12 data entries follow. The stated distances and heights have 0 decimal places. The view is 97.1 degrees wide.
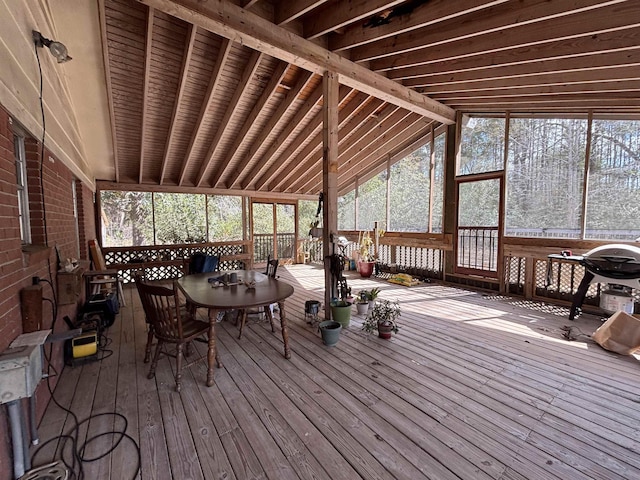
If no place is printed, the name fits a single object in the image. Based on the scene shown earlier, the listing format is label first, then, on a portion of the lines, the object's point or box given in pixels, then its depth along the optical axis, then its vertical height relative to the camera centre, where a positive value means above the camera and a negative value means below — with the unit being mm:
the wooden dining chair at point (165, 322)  2336 -862
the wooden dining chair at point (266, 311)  3477 -1163
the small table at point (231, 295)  2446 -704
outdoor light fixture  2121 +1332
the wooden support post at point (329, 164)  3730 +770
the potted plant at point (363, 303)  4281 -1244
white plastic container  3555 -1038
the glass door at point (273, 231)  8844 -283
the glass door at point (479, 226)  5434 -105
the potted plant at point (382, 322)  3371 -1220
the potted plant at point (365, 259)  7125 -984
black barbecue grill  3453 -581
